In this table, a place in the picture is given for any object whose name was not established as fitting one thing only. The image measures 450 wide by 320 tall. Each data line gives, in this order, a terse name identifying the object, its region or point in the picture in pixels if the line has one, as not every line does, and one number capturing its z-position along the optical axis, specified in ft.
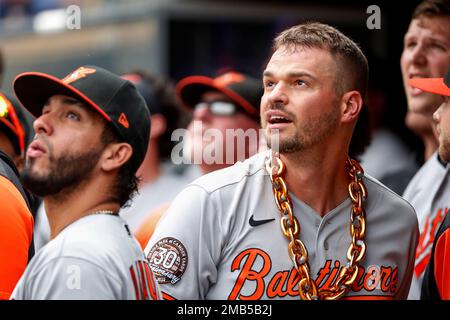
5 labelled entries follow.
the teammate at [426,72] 33.68
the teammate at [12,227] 24.79
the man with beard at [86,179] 20.30
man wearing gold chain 24.90
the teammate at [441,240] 27.12
